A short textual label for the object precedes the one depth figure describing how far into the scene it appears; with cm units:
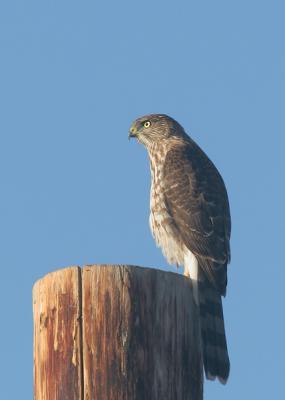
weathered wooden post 814
